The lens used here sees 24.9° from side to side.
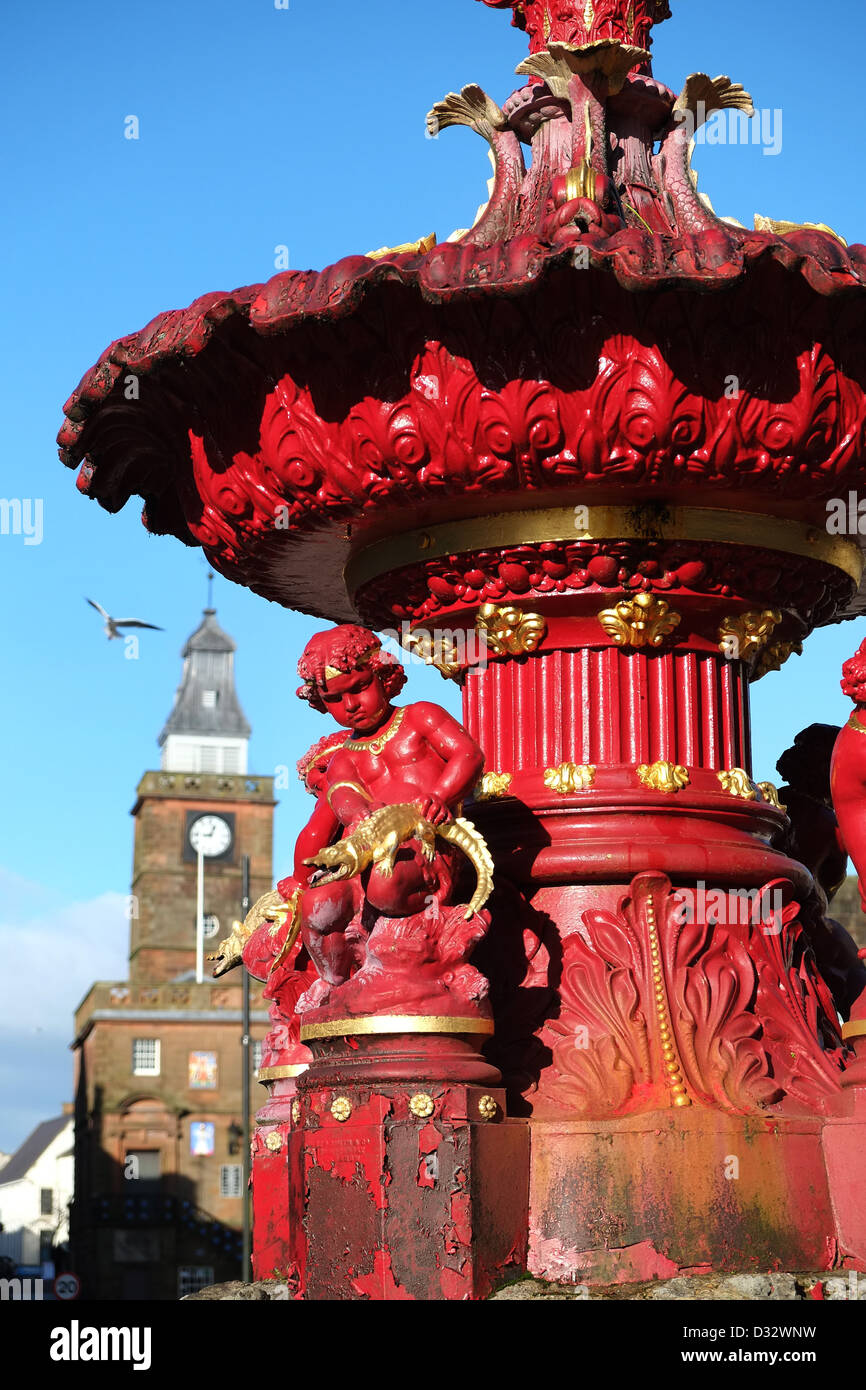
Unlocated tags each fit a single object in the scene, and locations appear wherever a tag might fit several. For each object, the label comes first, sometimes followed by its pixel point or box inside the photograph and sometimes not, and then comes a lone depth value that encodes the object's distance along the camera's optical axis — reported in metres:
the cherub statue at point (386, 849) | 6.29
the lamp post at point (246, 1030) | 31.46
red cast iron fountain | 6.20
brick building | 71.25
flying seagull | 39.97
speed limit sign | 26.34
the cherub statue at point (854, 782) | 6.64
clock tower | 106.50
